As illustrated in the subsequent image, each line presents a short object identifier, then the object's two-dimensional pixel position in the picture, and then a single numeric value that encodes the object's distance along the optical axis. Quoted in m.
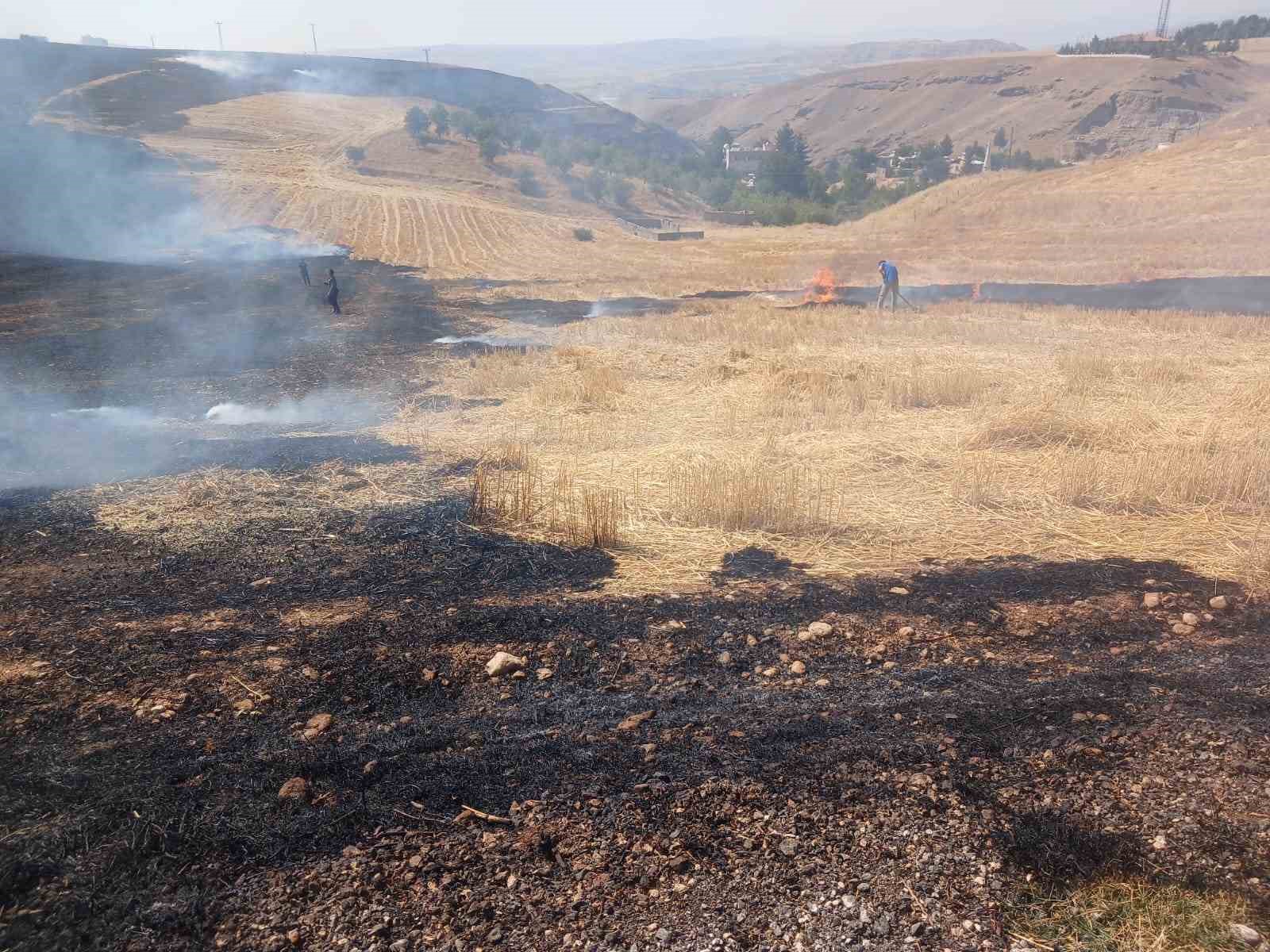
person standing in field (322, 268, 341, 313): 18.38
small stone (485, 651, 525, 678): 4.52
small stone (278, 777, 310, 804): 3.57
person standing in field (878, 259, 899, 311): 18.44
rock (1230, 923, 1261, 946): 2.85
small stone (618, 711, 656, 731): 4.03
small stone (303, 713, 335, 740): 4.01
